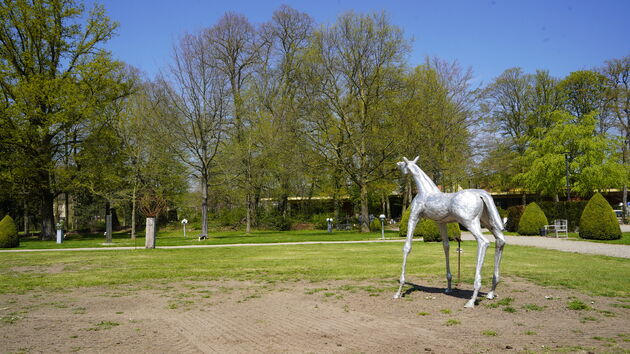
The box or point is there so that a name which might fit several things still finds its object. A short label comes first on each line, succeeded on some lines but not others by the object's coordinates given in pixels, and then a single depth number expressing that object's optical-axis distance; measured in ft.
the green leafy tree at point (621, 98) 141.49
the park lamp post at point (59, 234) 96.37
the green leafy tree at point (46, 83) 106.83
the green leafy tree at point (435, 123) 113.91
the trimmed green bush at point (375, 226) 120.26
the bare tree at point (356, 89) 109.81
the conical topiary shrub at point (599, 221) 79.87
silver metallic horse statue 27.20
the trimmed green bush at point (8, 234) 81.35
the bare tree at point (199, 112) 100.94
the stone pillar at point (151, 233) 76.23
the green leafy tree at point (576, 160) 126.93
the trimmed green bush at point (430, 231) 77.20
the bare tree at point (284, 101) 122.21
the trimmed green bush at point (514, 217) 110.83
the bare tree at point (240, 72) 123.85
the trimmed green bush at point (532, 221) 98.43
